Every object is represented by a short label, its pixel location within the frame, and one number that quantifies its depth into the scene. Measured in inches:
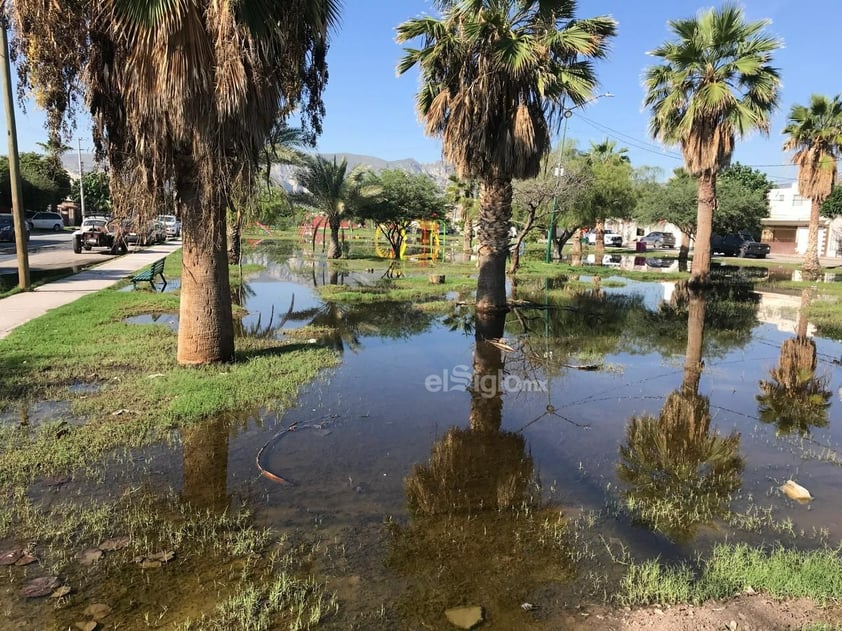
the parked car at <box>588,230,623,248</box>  2278.5
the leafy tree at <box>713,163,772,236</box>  1520.7
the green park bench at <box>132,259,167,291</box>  664.2
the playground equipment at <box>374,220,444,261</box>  1427.2
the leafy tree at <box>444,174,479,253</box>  1493.6
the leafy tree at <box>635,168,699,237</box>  1465.3
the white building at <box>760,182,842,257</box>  1861.5
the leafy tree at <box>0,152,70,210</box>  2003.0
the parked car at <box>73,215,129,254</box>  1151.6
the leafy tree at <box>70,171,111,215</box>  2343.0
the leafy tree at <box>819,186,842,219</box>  1763.0
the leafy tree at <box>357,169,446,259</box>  1259.2
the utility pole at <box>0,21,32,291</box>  551.2
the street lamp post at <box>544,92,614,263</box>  1068.3
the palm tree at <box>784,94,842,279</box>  1034.7
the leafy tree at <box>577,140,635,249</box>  1246.9
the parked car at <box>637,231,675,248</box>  2140.7
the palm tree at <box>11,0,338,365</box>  274.8
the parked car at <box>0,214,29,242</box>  1341.2
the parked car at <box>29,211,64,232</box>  1850.4
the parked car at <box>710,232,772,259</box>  1728.6
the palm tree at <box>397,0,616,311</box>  519.8
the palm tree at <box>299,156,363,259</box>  1258.6
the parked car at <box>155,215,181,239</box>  1721.8
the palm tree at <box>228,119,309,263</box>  321.1
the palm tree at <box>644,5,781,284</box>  765.9
